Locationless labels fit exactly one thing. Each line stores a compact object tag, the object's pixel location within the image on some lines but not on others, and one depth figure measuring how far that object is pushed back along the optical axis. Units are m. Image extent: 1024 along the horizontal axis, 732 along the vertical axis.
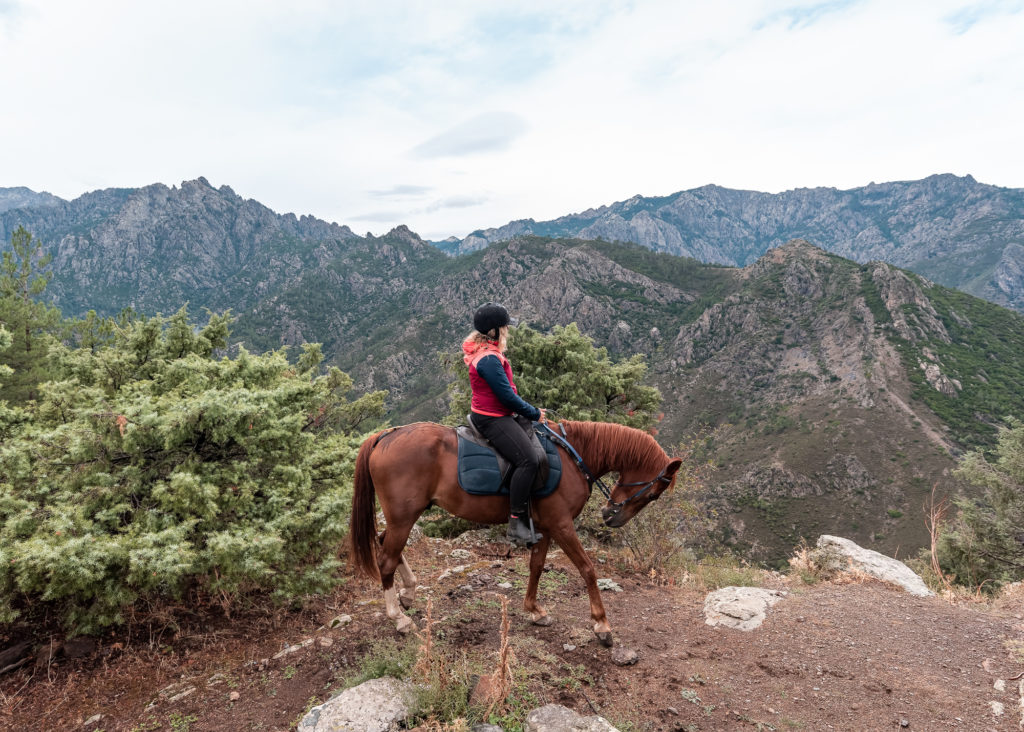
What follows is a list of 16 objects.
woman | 4.89
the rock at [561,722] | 3.50
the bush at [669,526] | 8.68
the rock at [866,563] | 7.99
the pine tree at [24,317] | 14.29
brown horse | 5.12
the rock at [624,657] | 4.83
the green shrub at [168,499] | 4.12
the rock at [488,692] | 3.48
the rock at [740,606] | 6.14
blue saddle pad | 5.03
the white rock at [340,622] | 5.52
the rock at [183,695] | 4.18
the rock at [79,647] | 4.70
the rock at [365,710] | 3.44
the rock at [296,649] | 4.83
